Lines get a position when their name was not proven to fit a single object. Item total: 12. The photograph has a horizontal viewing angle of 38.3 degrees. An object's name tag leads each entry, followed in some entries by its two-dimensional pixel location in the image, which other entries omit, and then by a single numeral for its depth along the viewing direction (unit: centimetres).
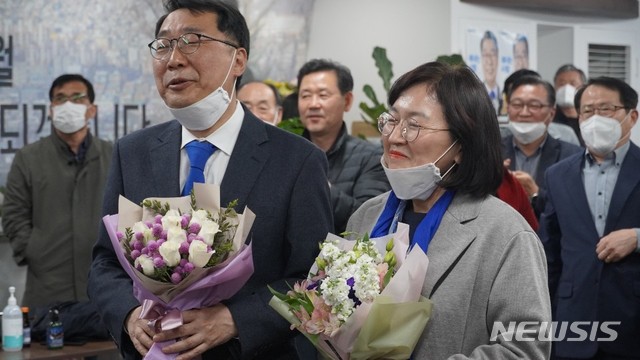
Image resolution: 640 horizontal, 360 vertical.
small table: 385
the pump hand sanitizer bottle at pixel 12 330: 397
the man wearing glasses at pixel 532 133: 504
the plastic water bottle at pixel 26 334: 405
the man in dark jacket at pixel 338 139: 392
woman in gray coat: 193
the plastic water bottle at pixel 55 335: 400
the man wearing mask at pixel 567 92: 666
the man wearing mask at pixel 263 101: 506
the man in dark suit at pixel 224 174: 222
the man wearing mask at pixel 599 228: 379
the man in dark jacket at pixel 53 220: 493
